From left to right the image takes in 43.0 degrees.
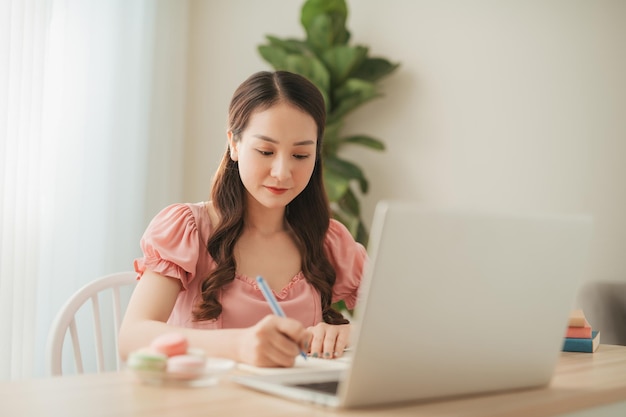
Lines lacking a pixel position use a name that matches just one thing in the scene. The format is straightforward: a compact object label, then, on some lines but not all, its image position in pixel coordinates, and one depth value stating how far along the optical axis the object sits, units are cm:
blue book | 149
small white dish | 93
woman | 150
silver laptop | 81
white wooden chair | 148
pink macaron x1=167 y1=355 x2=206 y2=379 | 93
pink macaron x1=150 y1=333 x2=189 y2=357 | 97
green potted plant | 305
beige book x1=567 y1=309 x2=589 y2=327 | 150
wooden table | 81
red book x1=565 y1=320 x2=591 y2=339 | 150
